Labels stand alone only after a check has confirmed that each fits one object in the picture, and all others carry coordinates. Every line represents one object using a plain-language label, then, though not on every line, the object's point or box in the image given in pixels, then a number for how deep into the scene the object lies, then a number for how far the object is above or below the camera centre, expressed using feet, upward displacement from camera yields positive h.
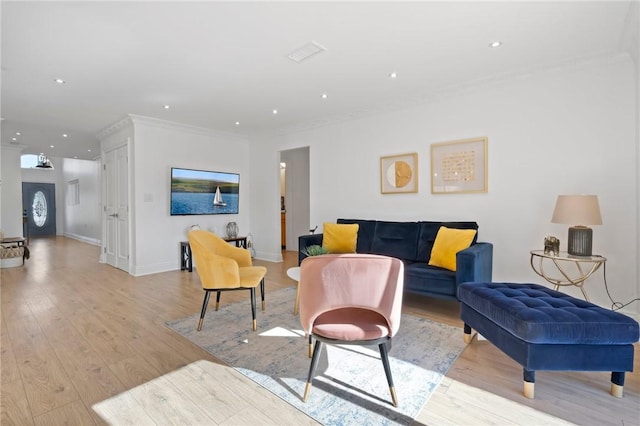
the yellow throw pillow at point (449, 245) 10.32 -1.32
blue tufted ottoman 5.62 -2.49
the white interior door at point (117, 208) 16.96 +0.08
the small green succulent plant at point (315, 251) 10.43 -1.47
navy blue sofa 9.41 -1.70
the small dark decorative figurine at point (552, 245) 9.48 -1.22
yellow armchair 8.82 -1.95
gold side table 8.79 -2.03
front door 36.63 +0.35
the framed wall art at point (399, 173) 13.76 +1.59
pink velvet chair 5.53 -1.56
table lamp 8.64 -0.31
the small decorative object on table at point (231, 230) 19.43 -1.37
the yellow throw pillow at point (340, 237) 13.65 -1.35
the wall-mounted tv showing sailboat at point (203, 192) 17.54 +1.04
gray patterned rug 5.60 -3.63
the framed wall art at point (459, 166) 11.95 +1.68
